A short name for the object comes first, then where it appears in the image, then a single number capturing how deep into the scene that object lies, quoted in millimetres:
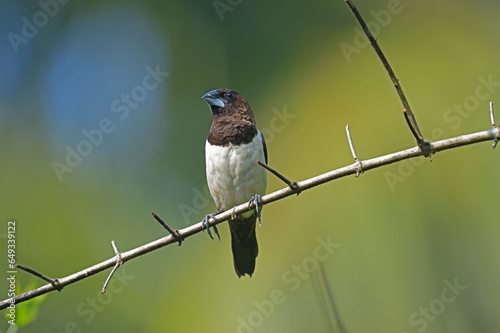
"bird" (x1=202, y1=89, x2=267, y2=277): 9172
